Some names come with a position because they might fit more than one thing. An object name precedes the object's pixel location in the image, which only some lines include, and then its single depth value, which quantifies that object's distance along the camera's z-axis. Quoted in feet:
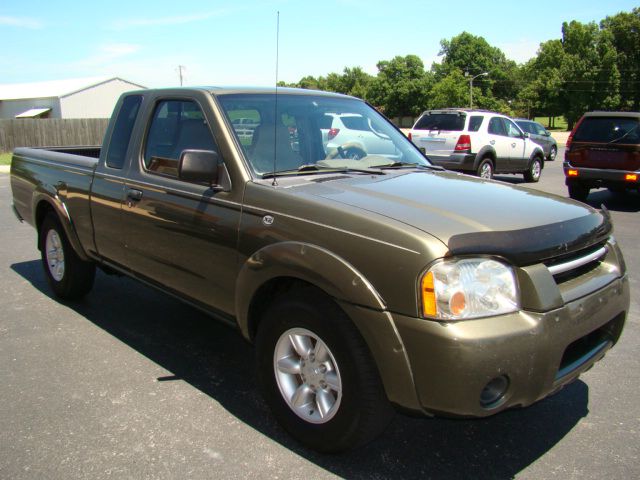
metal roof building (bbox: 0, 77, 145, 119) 173.17
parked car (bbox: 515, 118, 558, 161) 82.02
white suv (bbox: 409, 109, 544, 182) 45.57
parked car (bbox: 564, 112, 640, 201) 34.45
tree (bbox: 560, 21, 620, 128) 244.42
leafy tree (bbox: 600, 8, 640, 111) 246.27
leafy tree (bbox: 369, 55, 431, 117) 297.12
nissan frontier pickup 7.82
